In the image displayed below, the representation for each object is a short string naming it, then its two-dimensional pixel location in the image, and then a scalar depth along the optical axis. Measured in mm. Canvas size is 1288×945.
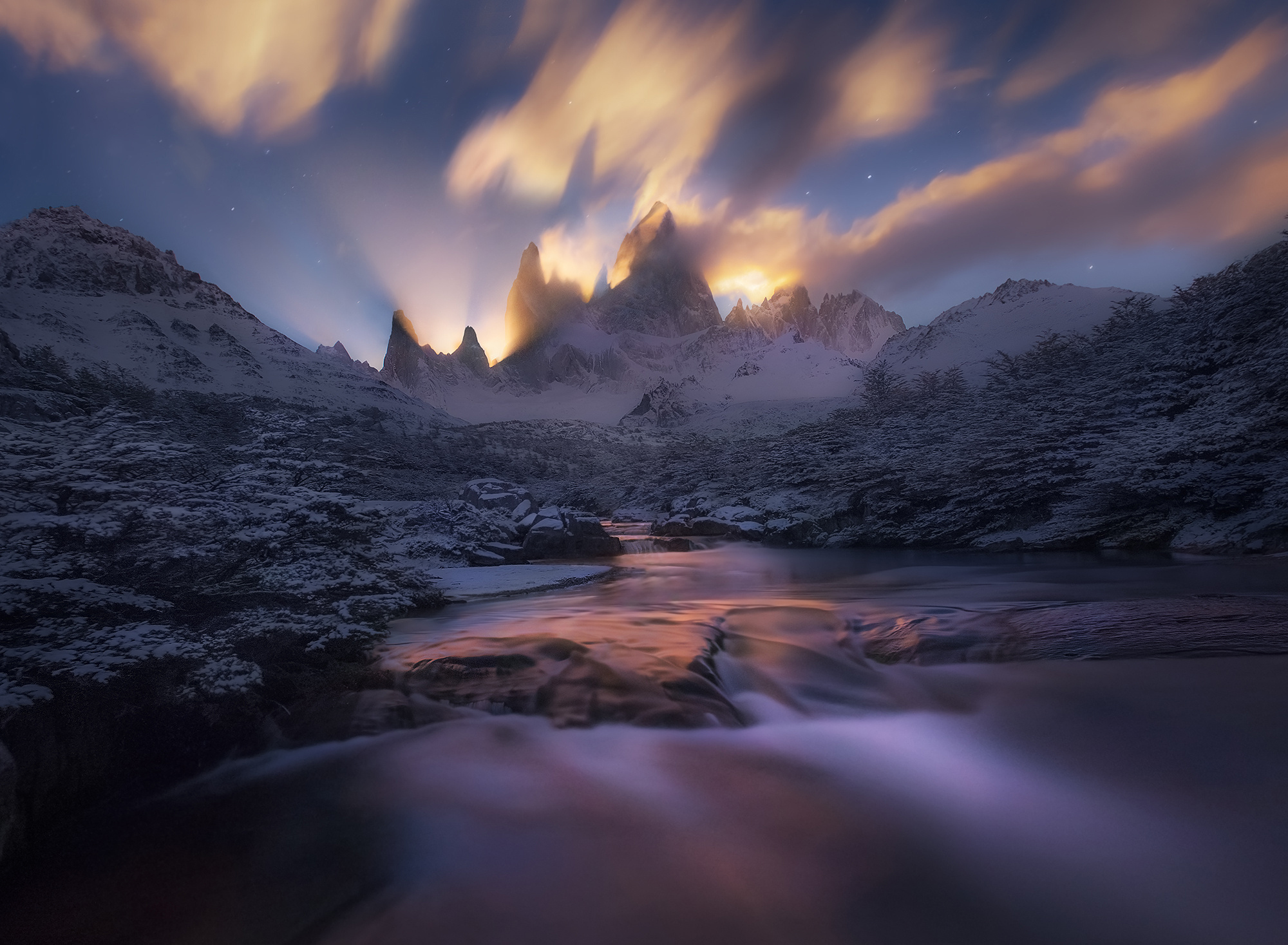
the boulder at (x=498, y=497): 23266
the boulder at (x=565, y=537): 18969
